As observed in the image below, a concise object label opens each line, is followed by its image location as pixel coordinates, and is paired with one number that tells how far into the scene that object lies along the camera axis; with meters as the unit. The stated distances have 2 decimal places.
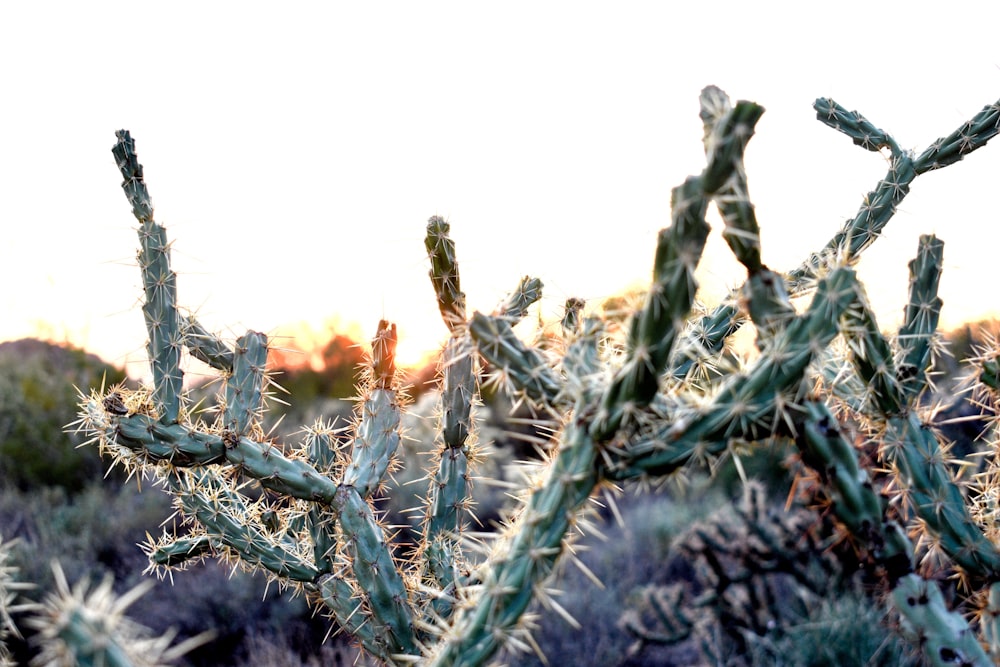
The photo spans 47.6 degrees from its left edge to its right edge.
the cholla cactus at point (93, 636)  0.55
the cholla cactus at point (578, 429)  0.67
